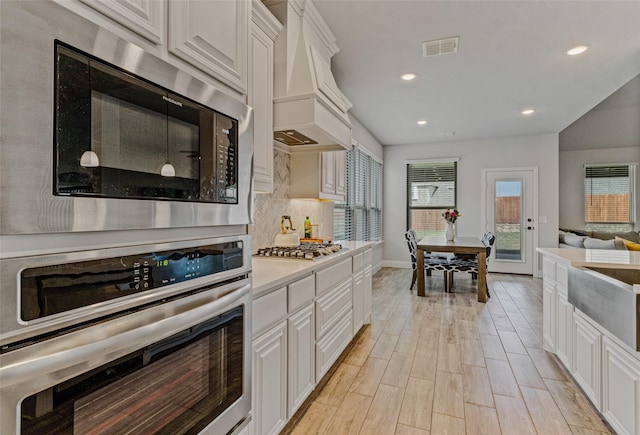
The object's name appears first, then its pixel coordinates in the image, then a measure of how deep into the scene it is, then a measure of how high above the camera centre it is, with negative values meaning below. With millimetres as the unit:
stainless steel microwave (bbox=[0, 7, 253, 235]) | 591 +183
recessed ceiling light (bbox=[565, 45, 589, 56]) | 3029 +1578
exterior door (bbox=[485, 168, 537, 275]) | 6445 -8
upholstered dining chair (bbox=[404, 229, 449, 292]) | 4863 -688
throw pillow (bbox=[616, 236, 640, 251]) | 4227 -381
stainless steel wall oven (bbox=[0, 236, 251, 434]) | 615 -300
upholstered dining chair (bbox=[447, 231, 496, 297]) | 4727 -702
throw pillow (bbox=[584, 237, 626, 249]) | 4634 -408
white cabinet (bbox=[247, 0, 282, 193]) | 1933 +775
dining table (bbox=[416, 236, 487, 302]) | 4469 -491
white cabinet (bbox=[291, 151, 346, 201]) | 3072 +389
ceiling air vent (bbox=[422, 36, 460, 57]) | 2883 +1552
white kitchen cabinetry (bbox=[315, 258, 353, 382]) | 2125 -713
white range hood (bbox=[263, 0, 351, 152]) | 2188 +930
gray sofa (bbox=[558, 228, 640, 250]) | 5125 -374
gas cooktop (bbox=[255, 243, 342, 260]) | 2203 -257
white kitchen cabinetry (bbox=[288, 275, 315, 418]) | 1759 -730
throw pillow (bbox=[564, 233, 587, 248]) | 5734 -413
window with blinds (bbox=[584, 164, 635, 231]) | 6641 +419
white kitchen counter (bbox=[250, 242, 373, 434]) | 1477 -645
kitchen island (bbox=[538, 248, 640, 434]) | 1582 -647
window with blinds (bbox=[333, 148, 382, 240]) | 5015 +226
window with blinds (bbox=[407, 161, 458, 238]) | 6977 +483
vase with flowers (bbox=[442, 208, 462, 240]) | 5340 -110
